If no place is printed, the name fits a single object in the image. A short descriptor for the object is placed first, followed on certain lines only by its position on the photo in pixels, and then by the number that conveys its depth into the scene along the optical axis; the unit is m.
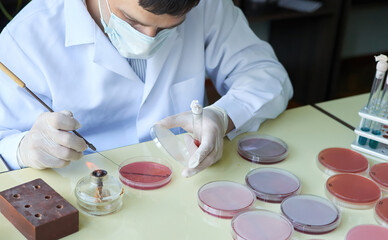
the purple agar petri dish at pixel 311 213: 1.03
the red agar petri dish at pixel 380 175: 1.20
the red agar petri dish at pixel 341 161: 1.26
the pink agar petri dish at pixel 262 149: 1.29
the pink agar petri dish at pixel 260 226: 1.00
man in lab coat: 1.22
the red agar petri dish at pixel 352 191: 1.13
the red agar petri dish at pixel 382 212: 1.07
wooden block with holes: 0.95
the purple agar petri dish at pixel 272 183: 1.13
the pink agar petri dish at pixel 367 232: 1.02
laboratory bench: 1.02
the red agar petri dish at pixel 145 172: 1.16
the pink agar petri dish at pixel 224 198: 1.07
